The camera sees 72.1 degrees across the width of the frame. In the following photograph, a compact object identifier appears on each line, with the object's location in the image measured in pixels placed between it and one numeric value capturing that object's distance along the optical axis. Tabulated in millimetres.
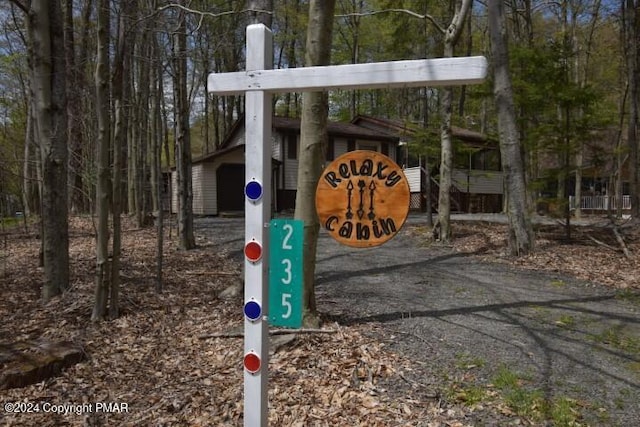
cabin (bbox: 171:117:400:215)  20656
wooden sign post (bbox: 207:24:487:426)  2705
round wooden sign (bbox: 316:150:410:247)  2771
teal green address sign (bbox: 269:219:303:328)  2762
